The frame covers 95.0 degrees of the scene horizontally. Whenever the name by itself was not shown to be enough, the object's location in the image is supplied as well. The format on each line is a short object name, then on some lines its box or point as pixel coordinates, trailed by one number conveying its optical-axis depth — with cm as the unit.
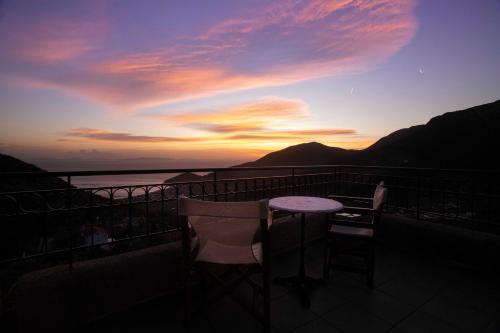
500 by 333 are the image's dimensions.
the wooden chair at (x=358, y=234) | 250
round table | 228
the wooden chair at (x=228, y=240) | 155
